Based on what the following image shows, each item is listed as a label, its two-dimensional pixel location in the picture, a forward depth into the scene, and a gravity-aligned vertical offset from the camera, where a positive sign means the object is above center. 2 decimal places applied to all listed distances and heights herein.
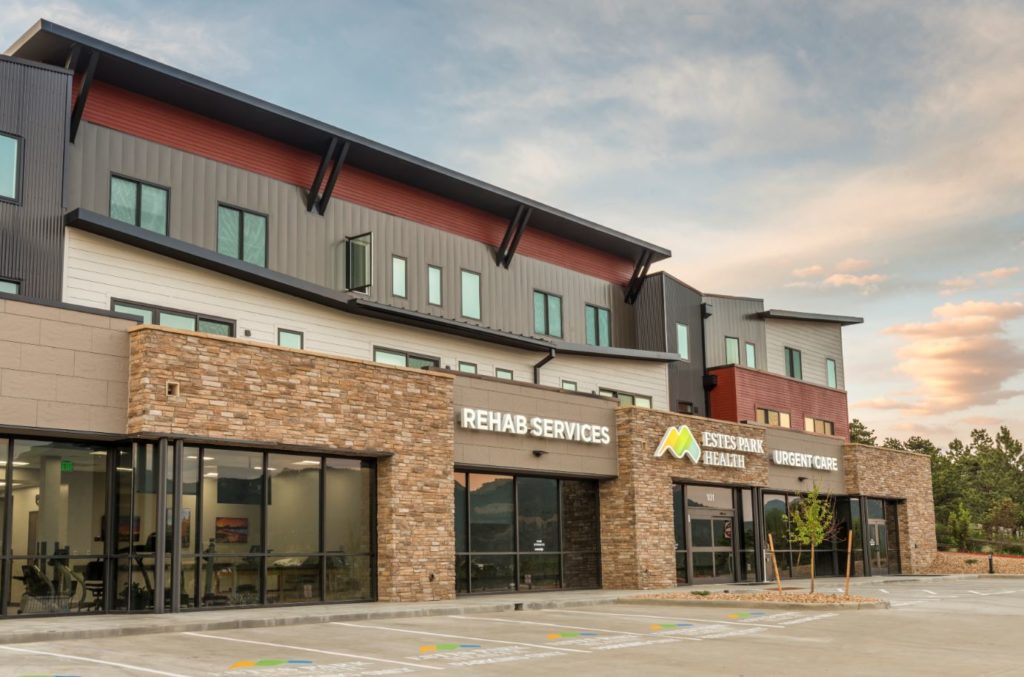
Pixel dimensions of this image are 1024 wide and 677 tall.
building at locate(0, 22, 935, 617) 19.98 +2.81
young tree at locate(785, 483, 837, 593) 26.64 -0.42
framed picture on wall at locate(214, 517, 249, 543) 21.42 -0.28
